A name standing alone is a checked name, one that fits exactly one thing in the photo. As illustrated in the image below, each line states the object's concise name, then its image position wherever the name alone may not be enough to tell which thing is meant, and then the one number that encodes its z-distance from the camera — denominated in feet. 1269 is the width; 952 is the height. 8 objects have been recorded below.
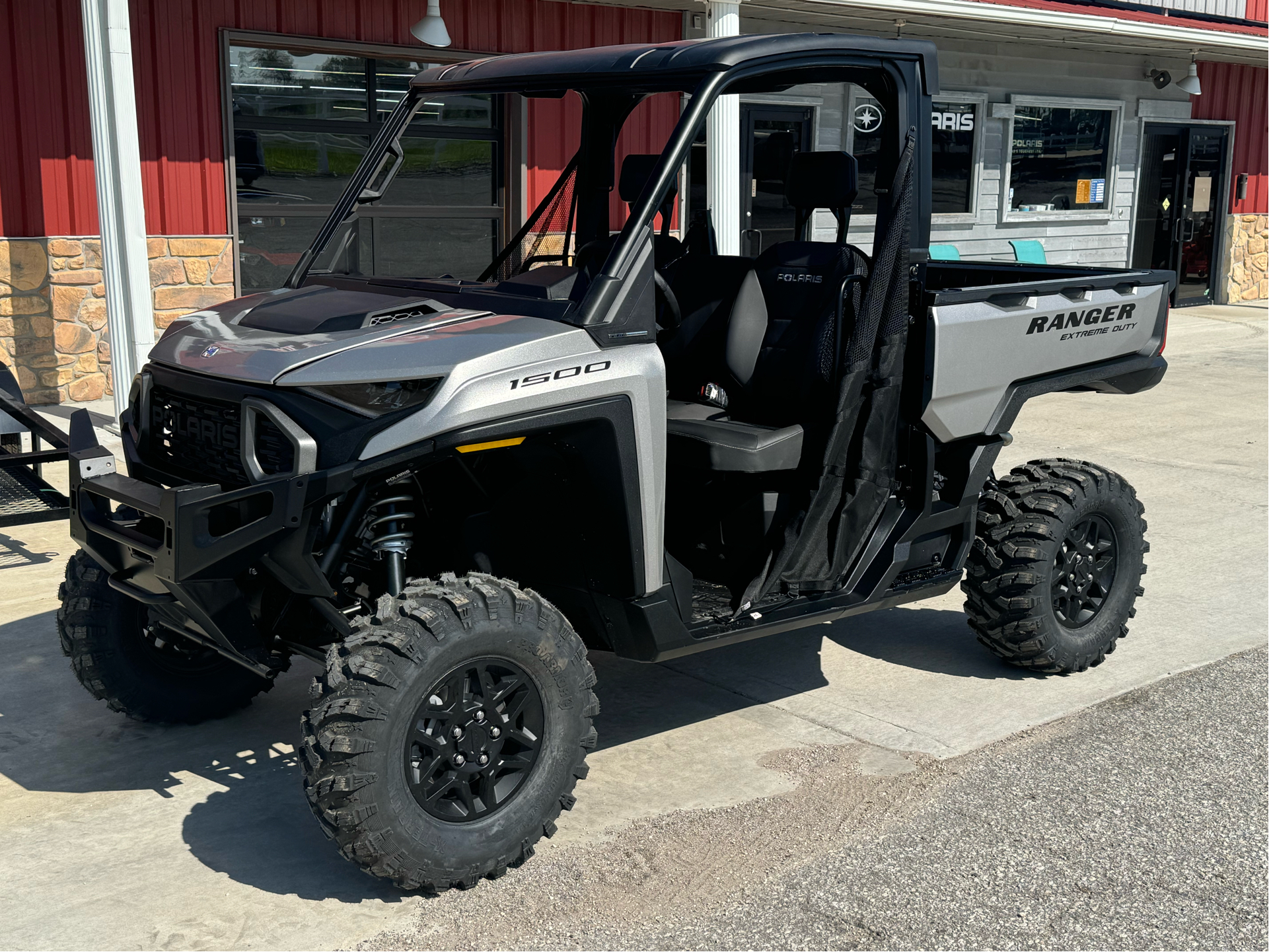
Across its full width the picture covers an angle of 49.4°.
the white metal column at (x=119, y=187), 27.76
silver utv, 11.35
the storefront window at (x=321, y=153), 34.60
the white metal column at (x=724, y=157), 34.40
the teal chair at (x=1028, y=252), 50.93
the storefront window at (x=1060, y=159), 54.60
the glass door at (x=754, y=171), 45.21
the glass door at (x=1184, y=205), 60.85
